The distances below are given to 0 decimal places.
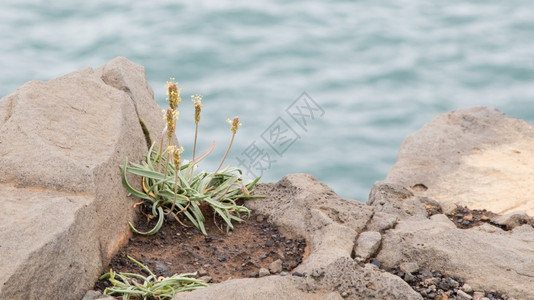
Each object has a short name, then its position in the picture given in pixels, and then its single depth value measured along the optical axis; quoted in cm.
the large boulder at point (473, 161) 1129
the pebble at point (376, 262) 795
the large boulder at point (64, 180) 697
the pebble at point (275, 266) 802
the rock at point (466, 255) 782
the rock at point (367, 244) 804
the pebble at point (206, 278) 786
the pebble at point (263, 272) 794
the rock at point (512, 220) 985
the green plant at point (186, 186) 876
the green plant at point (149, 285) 739
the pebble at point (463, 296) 758
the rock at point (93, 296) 722
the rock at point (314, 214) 794
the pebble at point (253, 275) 798
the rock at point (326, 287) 704
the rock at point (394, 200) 952
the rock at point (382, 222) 855
